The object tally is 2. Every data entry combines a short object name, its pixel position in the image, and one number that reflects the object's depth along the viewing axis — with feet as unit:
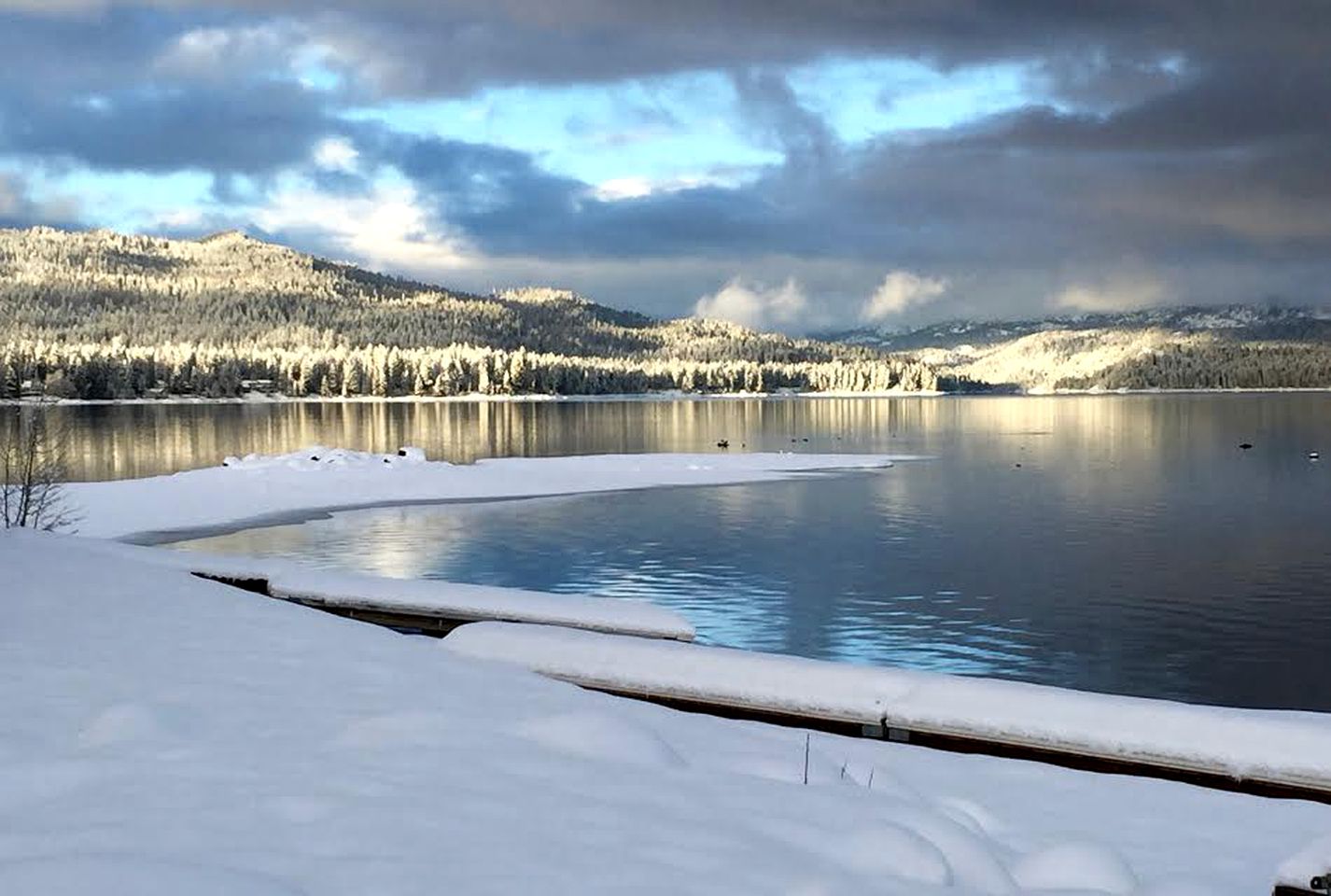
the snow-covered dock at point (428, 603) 52.54
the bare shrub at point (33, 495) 109.81
